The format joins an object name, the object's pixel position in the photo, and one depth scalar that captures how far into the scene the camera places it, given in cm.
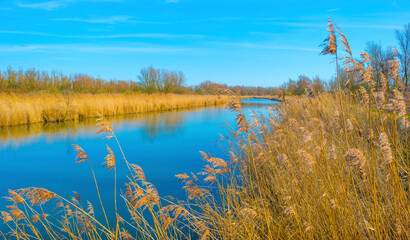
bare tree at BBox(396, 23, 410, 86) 2232
